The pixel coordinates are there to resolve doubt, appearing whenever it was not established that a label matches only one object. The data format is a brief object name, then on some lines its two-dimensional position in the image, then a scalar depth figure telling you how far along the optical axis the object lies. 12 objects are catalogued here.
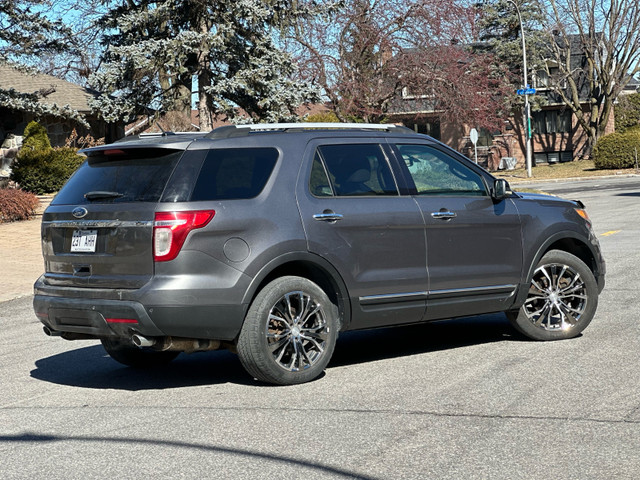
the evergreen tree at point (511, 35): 56.19
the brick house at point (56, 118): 34.38
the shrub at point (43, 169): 30.03
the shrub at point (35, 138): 30.77
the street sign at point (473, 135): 50.18
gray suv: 6.55
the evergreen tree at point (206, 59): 28.59
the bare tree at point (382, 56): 40.94
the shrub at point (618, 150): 48.78
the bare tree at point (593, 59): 54.56
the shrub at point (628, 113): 66.12
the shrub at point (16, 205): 23.16
